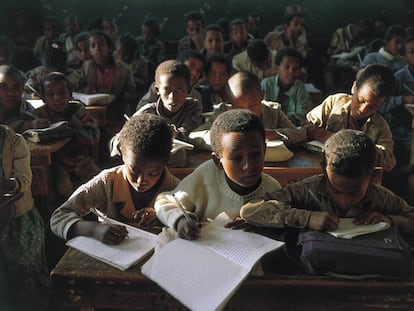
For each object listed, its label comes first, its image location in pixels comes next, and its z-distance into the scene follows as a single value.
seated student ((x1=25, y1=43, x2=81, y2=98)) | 2.31
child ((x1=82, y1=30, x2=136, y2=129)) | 2.64
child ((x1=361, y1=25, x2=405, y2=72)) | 2.88
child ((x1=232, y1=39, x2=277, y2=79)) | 3.04
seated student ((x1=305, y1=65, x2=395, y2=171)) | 1.50
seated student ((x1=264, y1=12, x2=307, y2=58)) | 3.83
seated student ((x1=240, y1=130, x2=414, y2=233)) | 0.81
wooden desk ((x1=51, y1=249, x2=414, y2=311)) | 0.72
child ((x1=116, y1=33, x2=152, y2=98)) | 3.11
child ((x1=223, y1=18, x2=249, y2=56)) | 3.58
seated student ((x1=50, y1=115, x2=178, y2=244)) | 0.94
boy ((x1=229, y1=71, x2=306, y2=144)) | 1.56
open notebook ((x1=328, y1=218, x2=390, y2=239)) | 0.76
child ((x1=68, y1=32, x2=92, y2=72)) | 3.24
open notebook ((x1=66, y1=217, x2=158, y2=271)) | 0.78
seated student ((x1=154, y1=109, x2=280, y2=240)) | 0.89
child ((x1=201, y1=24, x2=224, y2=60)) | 3.16
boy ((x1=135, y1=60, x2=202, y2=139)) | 1.70
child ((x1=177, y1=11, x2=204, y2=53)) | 3.61
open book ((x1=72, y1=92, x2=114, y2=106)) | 2.30
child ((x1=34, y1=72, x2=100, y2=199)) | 1.72
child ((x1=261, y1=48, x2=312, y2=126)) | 2.24
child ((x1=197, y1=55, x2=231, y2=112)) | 2.21
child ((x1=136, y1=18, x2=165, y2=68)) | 3.76
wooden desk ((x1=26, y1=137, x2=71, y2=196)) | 1.51
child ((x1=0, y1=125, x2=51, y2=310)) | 1.14
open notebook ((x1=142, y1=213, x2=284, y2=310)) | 0.70
